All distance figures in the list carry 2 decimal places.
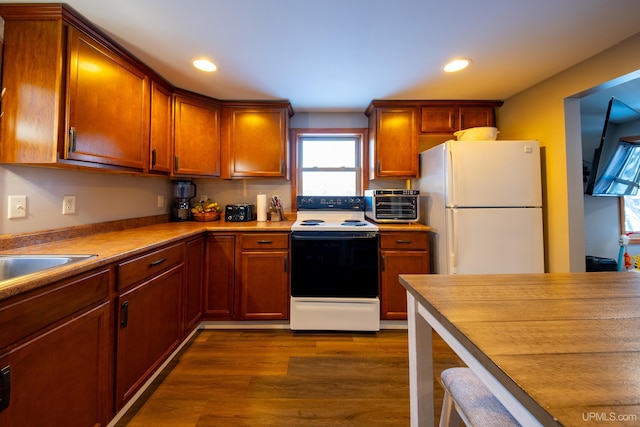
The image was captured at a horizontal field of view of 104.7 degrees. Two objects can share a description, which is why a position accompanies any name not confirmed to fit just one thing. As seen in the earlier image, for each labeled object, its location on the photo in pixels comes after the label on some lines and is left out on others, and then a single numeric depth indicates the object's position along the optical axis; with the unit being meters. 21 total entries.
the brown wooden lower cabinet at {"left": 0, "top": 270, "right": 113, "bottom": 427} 0.77
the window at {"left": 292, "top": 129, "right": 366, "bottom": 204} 2.87
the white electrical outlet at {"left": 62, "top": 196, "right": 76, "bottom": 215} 1.53
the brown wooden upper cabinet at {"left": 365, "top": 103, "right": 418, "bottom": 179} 2.48
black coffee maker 2.54
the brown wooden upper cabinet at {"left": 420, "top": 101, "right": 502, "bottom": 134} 2.47
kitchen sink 1.11
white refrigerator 1.96
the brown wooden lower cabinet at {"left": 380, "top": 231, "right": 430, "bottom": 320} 2.14
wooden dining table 0.36
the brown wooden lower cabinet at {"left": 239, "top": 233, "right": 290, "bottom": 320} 2.12
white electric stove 2.08
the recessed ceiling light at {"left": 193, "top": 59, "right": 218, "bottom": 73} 1.80
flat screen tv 2.45
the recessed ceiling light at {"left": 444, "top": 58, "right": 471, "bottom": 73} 1.80
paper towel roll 2.56
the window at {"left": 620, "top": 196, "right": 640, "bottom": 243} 2.88
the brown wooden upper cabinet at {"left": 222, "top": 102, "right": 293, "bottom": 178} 2.47
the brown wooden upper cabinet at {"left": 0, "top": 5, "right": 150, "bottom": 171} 1.26
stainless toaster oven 2.30
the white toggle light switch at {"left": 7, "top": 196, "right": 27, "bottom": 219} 1.29
